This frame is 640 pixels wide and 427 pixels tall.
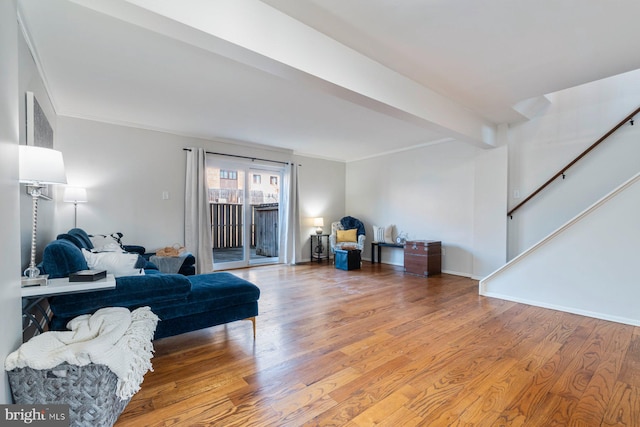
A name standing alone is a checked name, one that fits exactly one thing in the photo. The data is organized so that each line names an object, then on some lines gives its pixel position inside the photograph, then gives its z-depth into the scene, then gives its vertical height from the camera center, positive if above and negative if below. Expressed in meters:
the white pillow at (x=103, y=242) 3.40 -0.43
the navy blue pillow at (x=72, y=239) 2.71 -0.30
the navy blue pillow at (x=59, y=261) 1.90 -0.36
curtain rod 5.26 +1.07
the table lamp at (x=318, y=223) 6.51 -0.28
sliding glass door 5.54 +0.09
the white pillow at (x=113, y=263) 2.29 -0.44
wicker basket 1.25 -0.81
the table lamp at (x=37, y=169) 1.62 +0.23
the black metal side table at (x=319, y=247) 6.66 -0.88
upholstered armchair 6.00 -0.54
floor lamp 3.70 +0.18
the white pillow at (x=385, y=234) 6.03 -0.48
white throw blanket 1.25 -0.66
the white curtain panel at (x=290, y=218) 6.21 -0.17
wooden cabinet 5.01 -0.82
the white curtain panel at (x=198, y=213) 4.94 -0.06
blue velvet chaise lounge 1.84 -0.65
